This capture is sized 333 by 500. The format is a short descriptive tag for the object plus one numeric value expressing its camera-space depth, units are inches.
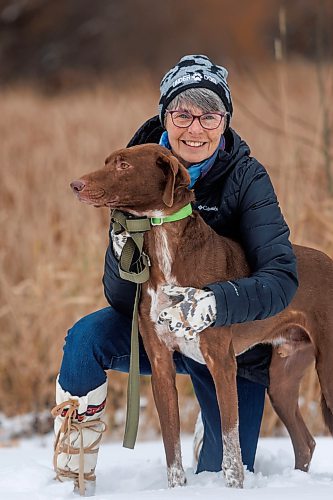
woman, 203.2
